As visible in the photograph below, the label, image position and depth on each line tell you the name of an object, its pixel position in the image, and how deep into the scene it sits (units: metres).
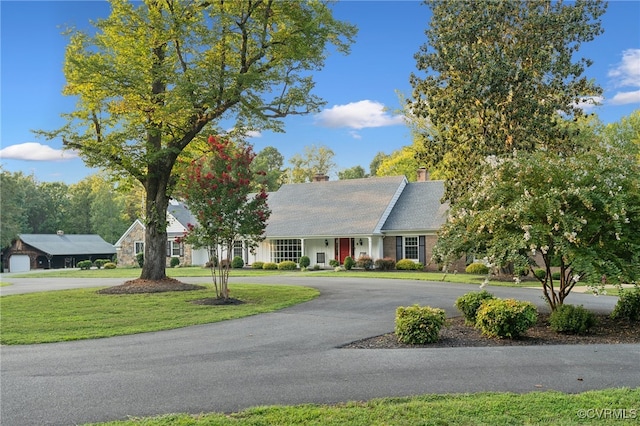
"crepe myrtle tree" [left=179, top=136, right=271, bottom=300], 14.61
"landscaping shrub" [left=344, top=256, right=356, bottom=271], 30.98
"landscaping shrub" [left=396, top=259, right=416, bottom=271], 30.09
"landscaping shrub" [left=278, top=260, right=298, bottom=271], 33.31
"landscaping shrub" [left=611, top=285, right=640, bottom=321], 11.05
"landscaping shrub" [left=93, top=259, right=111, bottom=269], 46.98
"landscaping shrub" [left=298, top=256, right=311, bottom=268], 32.94
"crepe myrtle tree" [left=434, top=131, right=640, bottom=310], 9.23
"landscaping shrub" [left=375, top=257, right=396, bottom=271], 30.42
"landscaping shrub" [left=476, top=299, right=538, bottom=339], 9.13
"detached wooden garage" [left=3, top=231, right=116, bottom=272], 52.28
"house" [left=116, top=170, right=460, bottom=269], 31.38
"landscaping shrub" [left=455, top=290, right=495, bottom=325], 10.91
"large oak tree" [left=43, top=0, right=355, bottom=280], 17.67
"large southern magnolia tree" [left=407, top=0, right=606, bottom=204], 18.25
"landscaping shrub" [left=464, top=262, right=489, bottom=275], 27.30
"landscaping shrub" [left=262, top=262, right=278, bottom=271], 34.00
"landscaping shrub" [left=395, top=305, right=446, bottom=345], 8.91
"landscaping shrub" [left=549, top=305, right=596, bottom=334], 9.78
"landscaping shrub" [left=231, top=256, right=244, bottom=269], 35.44
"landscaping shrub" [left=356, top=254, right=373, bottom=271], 30.67
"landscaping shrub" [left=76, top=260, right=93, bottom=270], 44.06
